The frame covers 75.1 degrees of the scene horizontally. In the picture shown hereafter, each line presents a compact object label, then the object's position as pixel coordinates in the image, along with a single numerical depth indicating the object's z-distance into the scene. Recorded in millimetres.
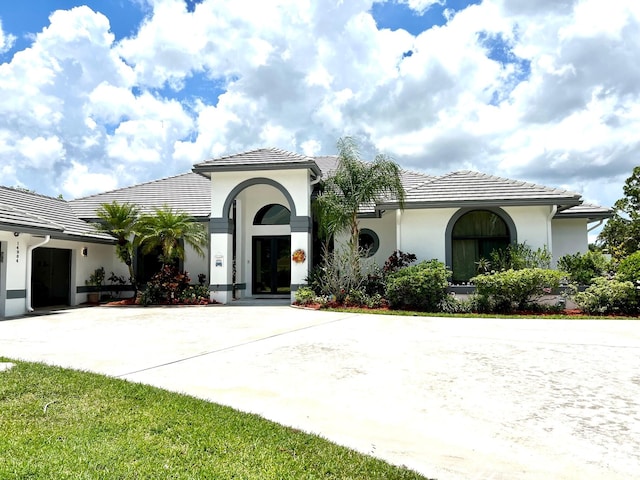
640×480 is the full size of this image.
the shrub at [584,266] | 13641
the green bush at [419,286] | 13320
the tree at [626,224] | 23953
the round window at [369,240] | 18219
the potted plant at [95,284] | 17734
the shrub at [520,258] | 14086
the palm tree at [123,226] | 16531
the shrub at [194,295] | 16234
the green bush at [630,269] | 12797
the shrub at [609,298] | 12469
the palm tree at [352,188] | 15156
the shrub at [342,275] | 15125
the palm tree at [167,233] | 15922
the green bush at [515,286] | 12758
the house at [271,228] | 14688
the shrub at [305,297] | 15289
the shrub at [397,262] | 15088
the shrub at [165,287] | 16291
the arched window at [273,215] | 19125
